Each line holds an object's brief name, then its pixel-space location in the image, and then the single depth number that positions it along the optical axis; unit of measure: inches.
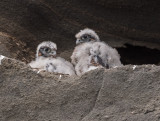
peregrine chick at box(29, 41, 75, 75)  464.4
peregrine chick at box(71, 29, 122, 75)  470.9
